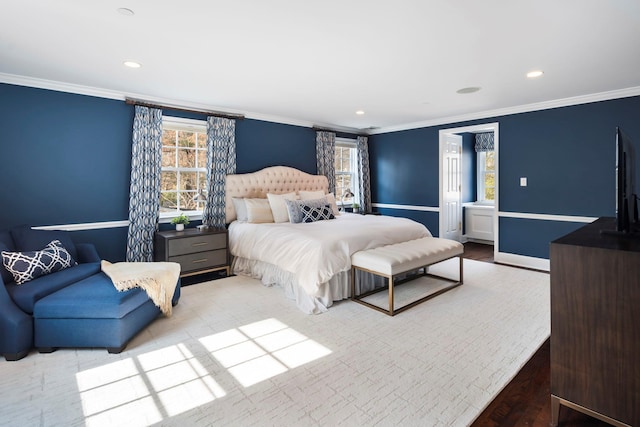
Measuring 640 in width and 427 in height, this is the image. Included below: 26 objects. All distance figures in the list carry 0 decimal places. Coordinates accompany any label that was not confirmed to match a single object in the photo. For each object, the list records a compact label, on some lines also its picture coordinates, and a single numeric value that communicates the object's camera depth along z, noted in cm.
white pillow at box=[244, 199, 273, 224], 480
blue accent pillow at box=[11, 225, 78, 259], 318
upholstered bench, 330
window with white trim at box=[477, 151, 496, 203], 706
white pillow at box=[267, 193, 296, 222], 488
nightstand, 412
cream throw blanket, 283
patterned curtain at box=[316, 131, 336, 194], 628
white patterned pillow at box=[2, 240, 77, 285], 278
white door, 625
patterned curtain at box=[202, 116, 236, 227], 486
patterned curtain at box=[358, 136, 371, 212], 703
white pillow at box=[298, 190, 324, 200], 557
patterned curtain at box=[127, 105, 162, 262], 420
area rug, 189
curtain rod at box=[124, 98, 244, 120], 417
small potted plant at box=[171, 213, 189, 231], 443
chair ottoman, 252
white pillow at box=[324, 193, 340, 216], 538
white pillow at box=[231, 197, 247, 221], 495
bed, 343
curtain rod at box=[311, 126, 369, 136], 621
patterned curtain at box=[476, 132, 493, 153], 687
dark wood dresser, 143
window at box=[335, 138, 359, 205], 693
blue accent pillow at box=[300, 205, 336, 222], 474
